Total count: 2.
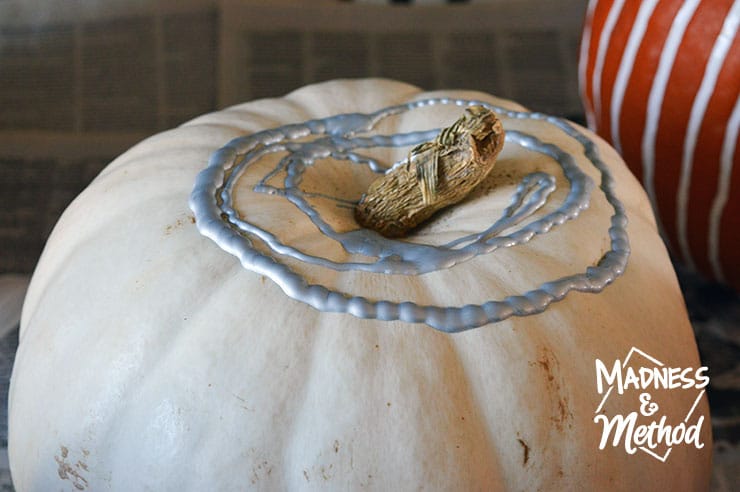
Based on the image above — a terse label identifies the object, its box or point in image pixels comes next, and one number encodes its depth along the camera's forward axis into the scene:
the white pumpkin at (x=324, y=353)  0.50
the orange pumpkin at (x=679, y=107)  0.80
